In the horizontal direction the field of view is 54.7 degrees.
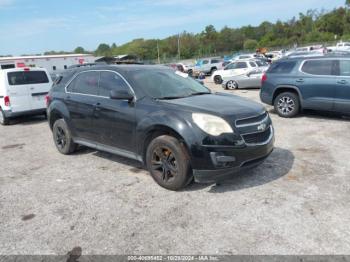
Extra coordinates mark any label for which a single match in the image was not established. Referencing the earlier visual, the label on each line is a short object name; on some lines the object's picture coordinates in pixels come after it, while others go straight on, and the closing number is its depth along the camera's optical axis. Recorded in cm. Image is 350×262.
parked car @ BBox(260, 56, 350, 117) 838
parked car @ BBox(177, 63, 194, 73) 2893
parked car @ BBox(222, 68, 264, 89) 1712
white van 1043
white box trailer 3198
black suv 438
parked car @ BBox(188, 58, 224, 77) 3031
